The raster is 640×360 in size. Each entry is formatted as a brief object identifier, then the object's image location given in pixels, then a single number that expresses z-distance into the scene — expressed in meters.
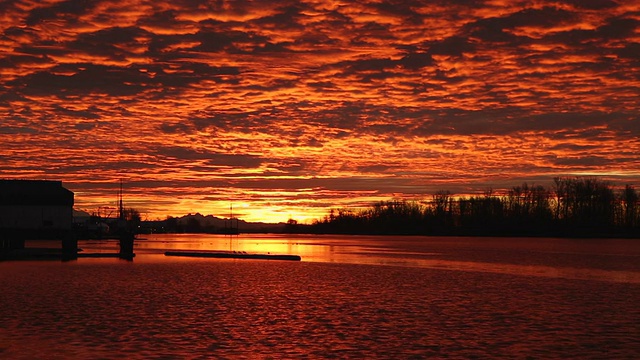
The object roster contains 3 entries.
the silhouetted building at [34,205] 97.94
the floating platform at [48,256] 65.38
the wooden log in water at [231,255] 70.07
